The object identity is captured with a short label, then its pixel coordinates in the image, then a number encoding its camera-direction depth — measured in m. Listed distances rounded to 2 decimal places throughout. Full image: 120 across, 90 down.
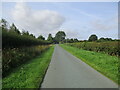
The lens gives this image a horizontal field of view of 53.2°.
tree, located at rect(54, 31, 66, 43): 159.12
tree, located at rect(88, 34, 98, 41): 106.41
